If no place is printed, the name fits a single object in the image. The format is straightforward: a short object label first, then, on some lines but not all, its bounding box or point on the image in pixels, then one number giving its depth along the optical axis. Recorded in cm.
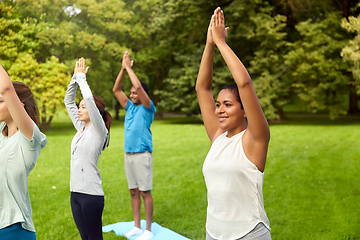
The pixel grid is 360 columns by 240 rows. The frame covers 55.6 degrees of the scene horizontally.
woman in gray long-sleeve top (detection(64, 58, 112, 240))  322
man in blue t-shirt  470
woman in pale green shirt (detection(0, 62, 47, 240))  226
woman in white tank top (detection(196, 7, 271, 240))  201
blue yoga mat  487
